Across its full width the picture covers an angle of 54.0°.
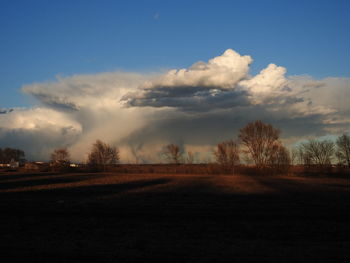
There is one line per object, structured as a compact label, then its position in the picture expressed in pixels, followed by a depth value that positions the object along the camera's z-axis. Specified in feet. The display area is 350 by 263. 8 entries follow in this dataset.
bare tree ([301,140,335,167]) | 413.28
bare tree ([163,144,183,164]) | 466.70
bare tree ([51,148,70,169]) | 524.36
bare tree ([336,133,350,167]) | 401.08
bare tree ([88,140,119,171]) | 486.67
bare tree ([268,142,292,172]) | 334.83
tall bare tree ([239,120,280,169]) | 336.08
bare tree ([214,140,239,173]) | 367.13
